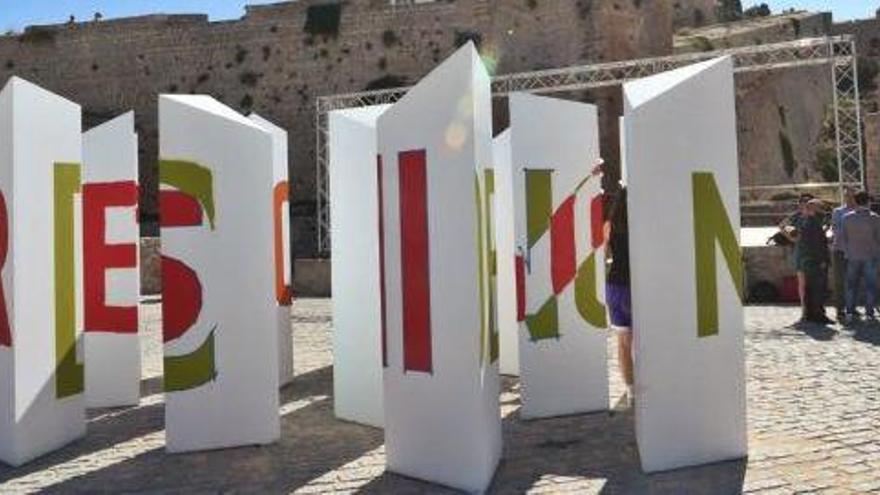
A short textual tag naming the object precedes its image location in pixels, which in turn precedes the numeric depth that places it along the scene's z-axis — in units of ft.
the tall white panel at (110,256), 23.39
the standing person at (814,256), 33.73
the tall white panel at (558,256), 20.89
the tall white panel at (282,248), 25.46
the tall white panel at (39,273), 18.56
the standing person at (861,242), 33.96
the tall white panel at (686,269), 16.30
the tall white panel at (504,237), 24.58
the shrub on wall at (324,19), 85.97
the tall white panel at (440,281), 15.64
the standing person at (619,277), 20.66
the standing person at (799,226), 34.22
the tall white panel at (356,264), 20.71
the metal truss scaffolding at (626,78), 55.01
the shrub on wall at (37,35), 94.58
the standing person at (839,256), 35.01
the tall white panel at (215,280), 19.19
